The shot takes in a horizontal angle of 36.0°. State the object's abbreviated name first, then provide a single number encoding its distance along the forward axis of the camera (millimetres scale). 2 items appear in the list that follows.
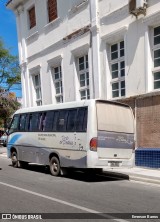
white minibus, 7642
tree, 24261
